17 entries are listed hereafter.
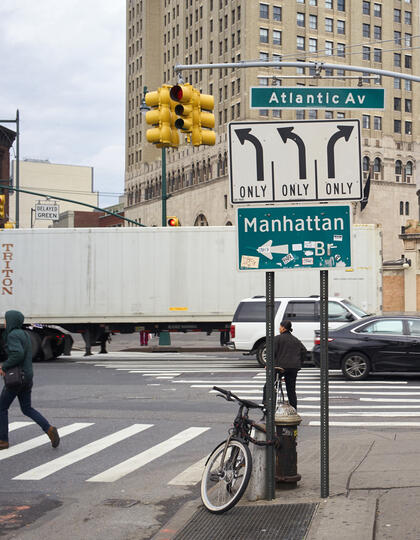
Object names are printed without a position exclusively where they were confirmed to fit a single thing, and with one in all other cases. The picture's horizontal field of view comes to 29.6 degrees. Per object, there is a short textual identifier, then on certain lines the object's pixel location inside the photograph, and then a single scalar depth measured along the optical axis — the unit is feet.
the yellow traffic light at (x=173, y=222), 91.25
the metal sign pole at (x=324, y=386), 22.65
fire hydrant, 24.70
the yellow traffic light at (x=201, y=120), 51.62
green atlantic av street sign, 25.40
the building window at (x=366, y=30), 272.92
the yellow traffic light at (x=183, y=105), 50.01
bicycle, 22.62
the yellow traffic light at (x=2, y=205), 103.94
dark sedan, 61.16
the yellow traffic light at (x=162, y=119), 50.49
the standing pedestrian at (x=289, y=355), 44.27
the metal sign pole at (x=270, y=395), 23.48
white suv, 74.02
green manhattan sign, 23.41
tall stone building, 254.68
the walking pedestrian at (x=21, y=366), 33.91
